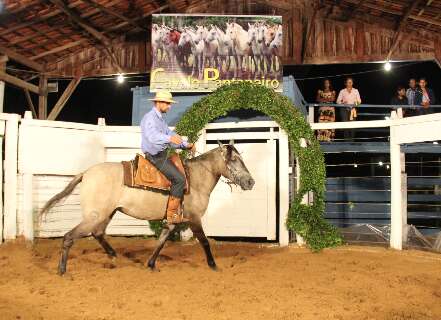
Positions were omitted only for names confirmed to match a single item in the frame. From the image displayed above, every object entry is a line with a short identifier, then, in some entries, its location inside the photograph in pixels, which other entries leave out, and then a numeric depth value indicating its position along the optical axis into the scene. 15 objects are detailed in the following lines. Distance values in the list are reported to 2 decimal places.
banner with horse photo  12.79
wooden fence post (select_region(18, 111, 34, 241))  9.21
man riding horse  7.18
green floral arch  9.43
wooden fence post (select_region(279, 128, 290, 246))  9.79
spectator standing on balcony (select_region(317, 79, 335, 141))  13.33
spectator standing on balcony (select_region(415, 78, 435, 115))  13.03
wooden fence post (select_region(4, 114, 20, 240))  9.03
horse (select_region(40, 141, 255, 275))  6.98
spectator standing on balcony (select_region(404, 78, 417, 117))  13.20
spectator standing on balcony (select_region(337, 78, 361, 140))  13.13
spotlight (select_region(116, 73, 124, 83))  15.73
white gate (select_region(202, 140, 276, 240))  10.35
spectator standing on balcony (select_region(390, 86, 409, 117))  13.23
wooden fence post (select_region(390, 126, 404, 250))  9.16
